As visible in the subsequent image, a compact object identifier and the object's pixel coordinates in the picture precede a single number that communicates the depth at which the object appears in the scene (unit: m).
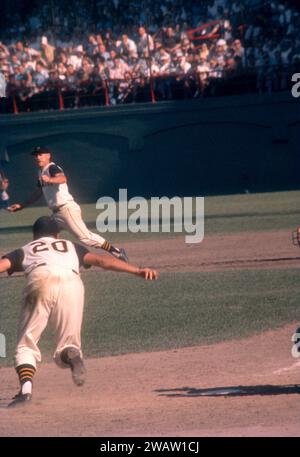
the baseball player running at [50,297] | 16.44
